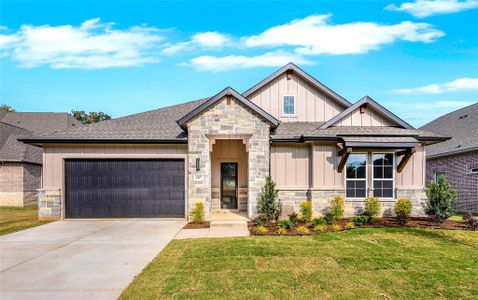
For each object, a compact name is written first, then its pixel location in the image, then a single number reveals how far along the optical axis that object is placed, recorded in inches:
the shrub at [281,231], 361.8
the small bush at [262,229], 368.8
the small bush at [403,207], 431.2
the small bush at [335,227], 374.9
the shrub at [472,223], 374.9
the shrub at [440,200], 407.8
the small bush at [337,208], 439.5
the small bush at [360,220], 404.5
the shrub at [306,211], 437.4
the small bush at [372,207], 441.4
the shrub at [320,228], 369.9
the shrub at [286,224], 386.6
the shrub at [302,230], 362.7
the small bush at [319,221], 400.7
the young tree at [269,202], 435.5
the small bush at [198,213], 439.2
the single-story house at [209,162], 460.4
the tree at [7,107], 1724.7
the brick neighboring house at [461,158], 566.1
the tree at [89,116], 1989.4
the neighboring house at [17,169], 695.7
